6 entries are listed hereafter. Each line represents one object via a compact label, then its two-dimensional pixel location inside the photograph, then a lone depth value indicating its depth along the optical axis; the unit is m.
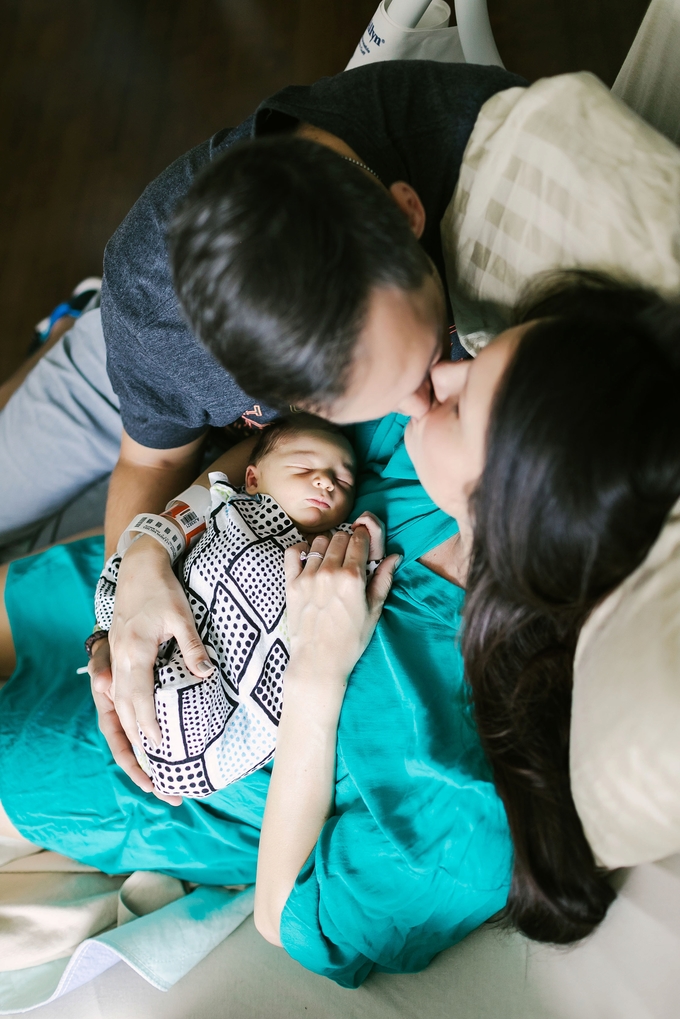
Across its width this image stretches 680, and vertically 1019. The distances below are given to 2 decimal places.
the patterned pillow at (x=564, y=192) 0.67
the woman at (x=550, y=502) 0.62
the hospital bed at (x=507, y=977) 0.74
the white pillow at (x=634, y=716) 0.63
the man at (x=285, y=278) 0.64
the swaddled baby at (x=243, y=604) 1.04
